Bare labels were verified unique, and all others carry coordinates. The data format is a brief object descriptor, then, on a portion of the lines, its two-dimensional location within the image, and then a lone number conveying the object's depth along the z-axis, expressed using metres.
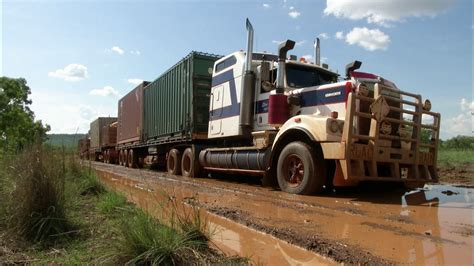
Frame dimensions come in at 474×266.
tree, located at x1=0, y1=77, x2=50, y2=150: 29.66
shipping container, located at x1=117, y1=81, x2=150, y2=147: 19.45
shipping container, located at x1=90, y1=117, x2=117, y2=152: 28.49
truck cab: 7.21
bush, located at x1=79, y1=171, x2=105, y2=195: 7.14
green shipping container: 12.70
